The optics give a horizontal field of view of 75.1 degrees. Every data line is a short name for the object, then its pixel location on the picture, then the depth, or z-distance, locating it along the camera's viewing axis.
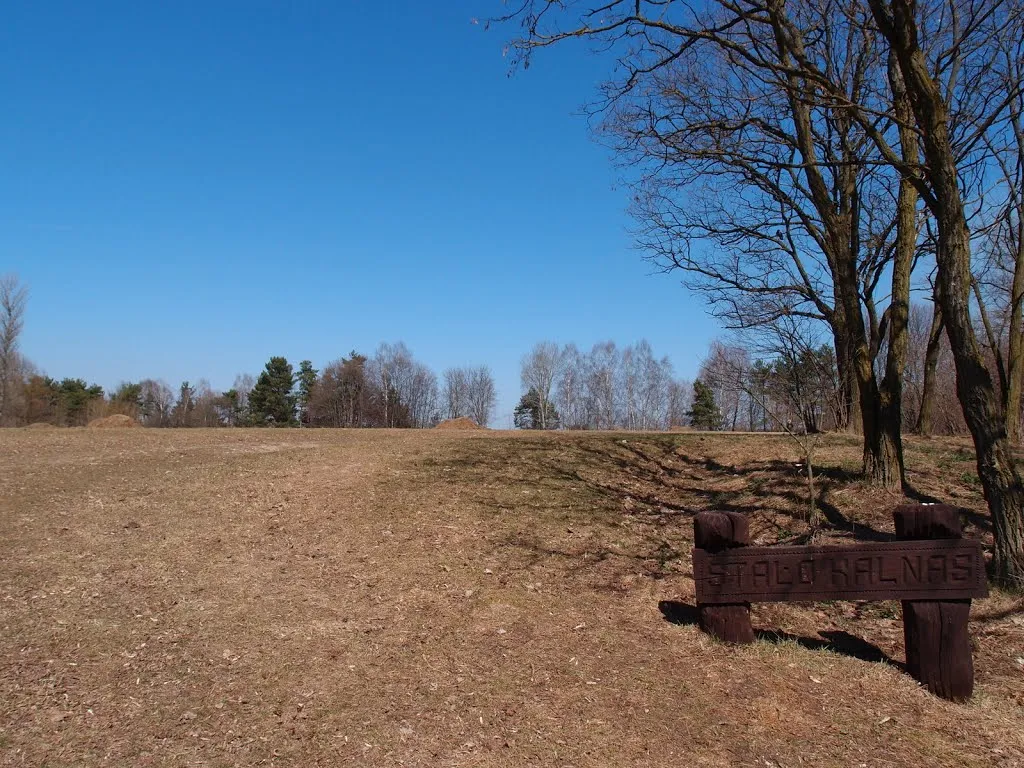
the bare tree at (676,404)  62.75
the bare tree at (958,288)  5.88
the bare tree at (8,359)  39.99
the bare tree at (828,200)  7.55
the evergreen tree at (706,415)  41.41
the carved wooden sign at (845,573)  4.59
